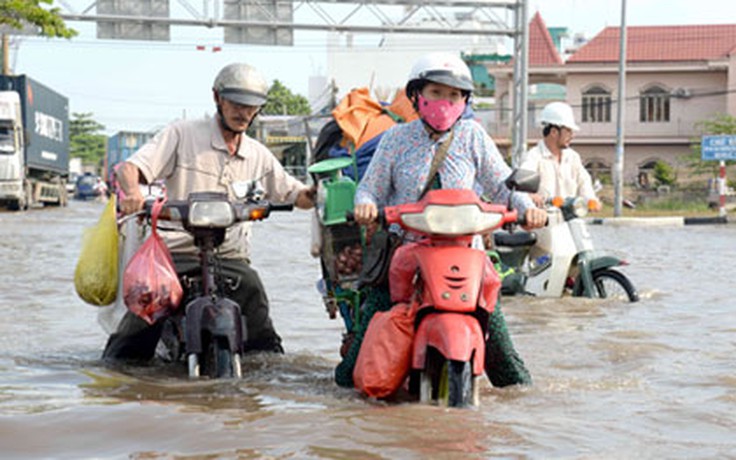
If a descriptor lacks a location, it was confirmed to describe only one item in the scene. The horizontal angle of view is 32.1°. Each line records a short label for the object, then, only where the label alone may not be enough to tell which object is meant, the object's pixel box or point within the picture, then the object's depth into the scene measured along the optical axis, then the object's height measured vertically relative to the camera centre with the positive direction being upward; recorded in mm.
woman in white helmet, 5116 +56
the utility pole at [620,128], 31438 +1092
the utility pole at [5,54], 48562 +4494
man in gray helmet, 5707 -11
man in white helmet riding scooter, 9633 +81
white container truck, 31547 +779
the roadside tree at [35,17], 28344 +3512
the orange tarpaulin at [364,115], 5898 +266
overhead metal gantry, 31391 +3760
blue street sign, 32719 +632
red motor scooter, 4609 -400
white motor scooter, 9680 -742
